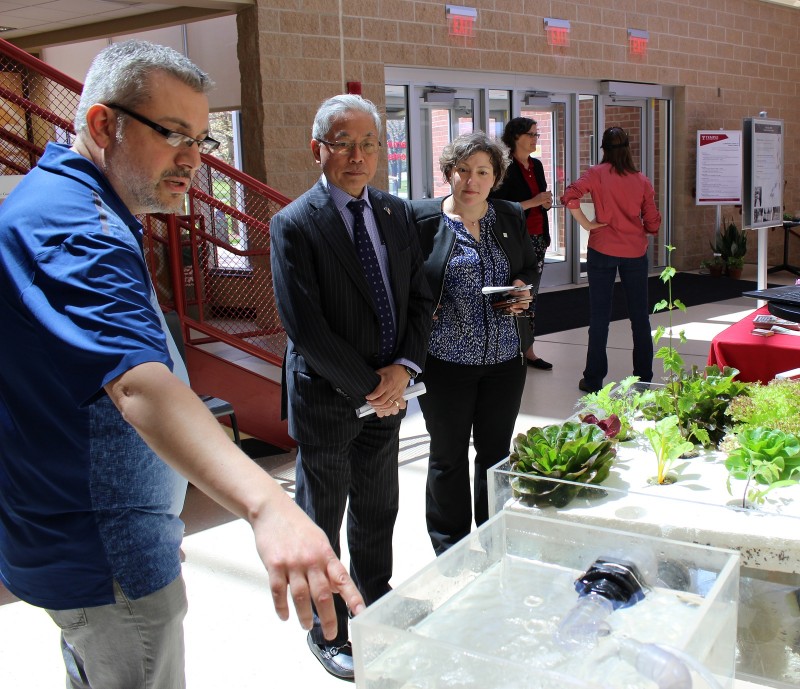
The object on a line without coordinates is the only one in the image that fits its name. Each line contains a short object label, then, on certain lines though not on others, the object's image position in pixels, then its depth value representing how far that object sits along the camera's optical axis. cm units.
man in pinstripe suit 235
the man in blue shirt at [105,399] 99
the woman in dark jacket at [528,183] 593
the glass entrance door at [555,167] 1080
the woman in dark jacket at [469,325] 295
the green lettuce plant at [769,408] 215
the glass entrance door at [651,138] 1186
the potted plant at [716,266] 1186
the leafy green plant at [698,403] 235
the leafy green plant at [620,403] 241
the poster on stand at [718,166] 1152
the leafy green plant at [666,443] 206
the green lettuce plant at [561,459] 185
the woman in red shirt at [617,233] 542
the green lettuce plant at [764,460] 189
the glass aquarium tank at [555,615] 100
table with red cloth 307
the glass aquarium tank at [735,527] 173
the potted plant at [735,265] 1172
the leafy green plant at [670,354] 251
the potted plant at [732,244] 1180
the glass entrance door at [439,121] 928
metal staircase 411
